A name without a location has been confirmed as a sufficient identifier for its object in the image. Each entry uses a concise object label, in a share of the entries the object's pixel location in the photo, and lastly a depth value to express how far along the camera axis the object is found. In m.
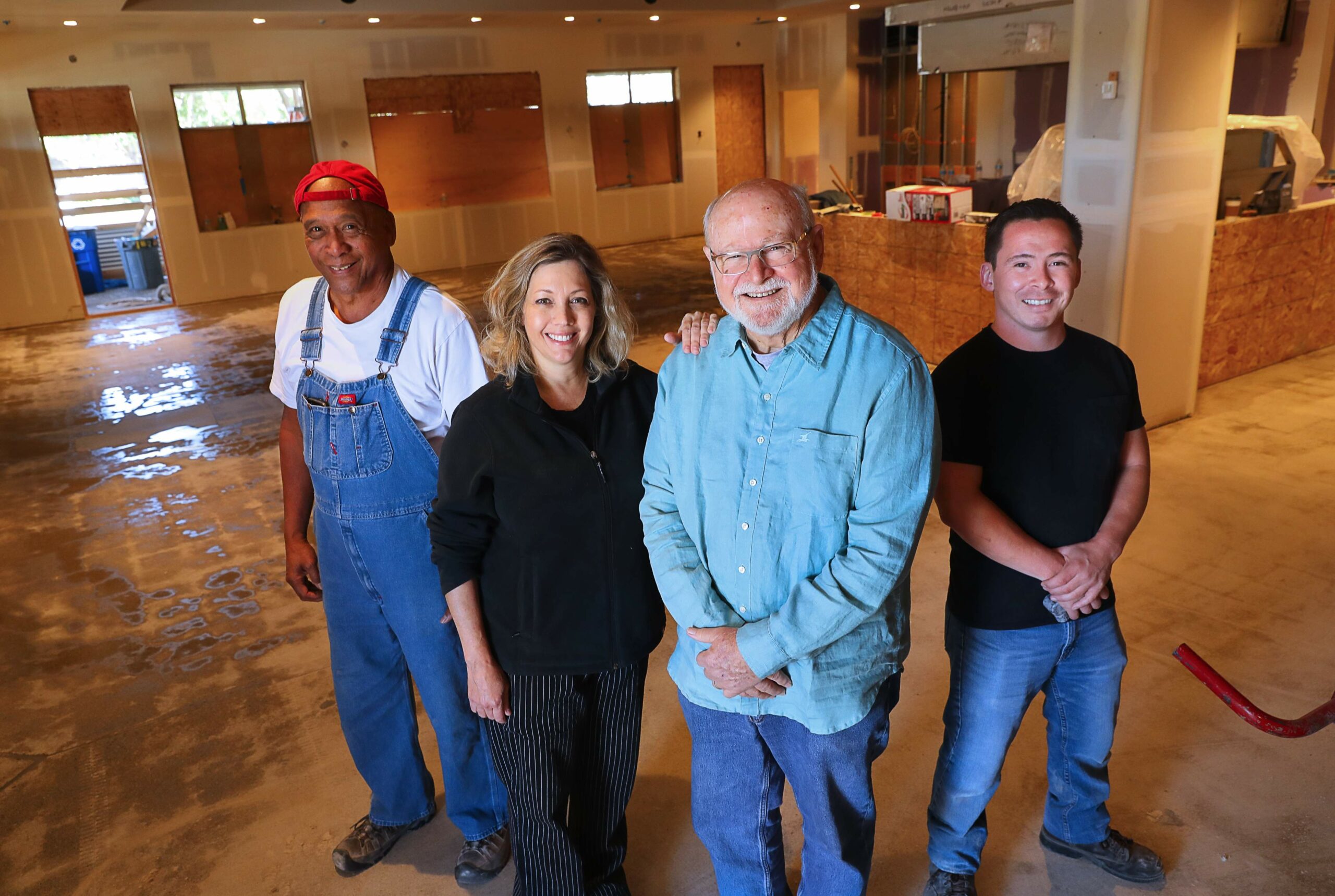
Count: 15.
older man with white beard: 1.61
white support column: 4.79
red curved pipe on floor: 1.76
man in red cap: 2.20
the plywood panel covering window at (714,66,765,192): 15.17
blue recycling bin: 12.34
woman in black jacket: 1.91
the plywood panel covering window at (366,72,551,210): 12.78
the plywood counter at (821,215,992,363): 6.32
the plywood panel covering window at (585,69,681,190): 14.27
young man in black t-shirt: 1.96
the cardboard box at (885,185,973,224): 6.30
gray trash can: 12.56
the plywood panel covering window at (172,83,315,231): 11.66
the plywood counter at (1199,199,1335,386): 5.90
